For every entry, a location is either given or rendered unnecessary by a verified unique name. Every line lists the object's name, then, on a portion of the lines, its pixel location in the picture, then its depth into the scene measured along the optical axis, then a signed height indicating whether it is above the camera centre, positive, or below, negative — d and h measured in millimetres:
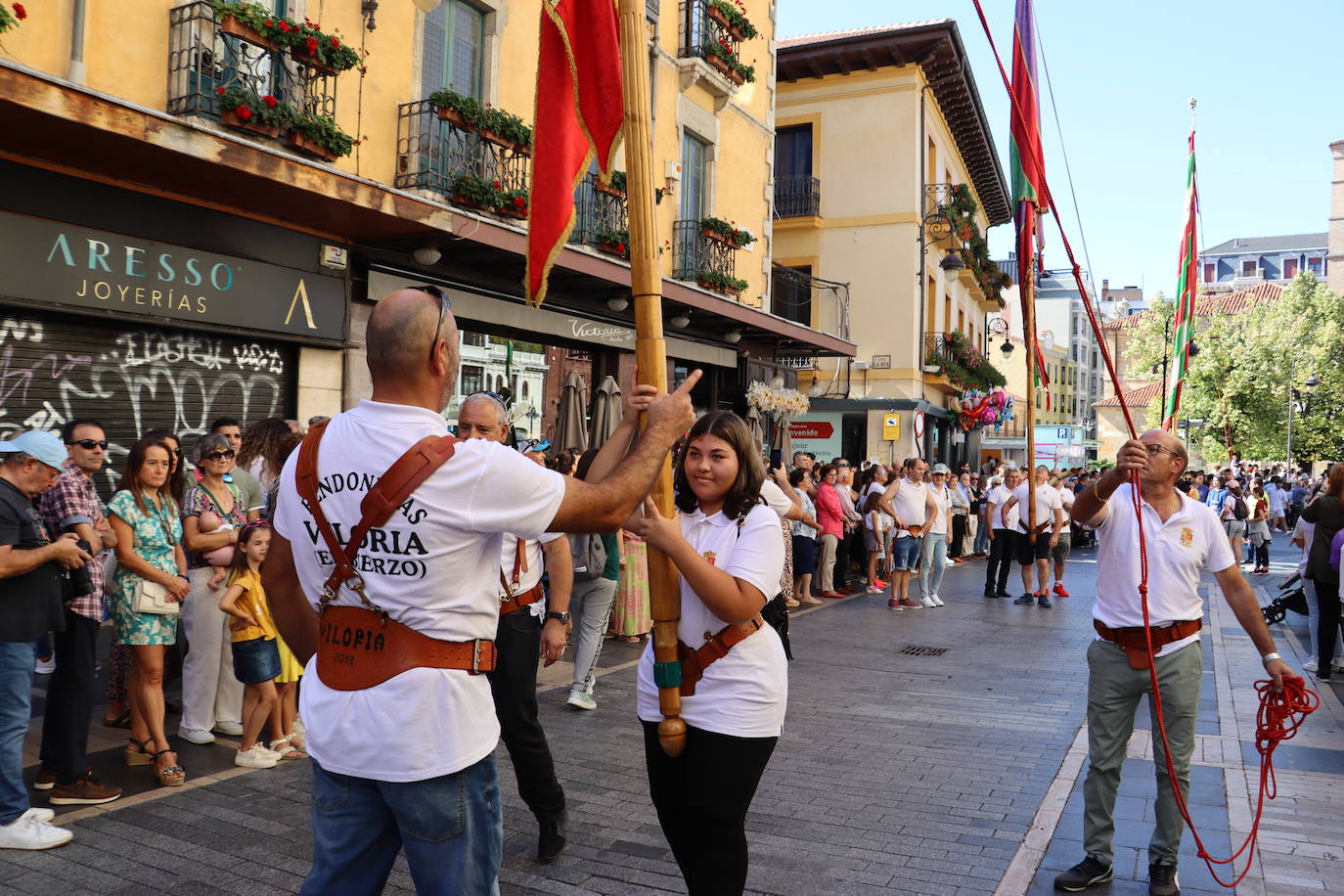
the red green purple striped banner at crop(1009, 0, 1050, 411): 6340 +1972
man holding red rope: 4359 -732
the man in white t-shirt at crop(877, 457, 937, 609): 13289 -868
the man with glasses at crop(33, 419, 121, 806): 5012 -1142
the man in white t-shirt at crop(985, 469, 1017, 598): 14812 -1296
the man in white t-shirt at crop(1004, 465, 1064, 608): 14148 -1081
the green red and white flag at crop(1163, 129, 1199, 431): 8910 +1769
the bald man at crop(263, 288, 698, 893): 2281 -324
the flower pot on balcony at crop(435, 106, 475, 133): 10992 +3555
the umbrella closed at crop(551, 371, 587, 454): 12812 +406
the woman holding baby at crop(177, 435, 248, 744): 6191 -1013
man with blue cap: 4512 -691
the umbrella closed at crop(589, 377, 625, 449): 13469 +517
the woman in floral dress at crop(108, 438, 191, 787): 5617 -795
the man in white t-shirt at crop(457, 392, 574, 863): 4469 -967
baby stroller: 12328 -1763
